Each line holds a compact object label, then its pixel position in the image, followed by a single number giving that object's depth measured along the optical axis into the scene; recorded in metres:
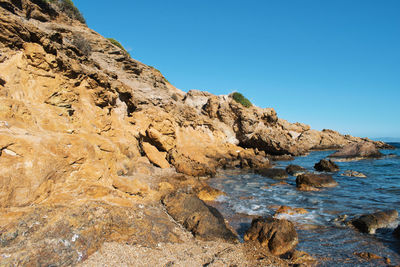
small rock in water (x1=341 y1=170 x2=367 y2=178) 15.18
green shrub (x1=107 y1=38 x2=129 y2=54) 30.29
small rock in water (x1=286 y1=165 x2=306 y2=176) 16.75
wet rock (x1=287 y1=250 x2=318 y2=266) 4.59
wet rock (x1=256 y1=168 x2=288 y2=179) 14.88
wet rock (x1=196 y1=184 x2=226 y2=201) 9.31
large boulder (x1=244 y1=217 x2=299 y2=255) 5.14
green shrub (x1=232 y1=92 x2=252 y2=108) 33.73
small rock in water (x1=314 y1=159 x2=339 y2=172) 17.76
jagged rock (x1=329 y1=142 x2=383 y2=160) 26.08
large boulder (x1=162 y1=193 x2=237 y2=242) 5.43
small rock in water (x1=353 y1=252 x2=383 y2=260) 4.84
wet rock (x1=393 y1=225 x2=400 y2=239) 5.78
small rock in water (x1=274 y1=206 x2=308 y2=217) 7.67
